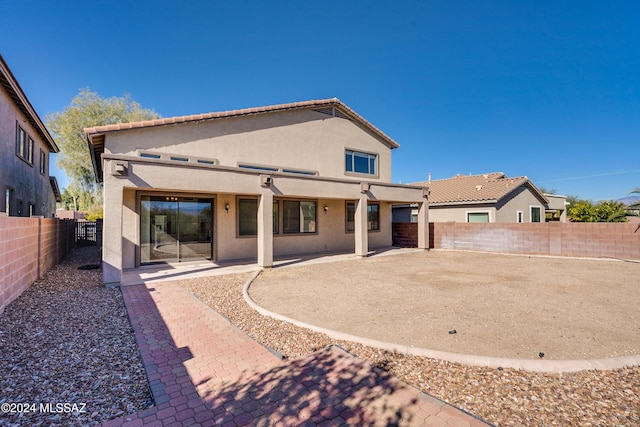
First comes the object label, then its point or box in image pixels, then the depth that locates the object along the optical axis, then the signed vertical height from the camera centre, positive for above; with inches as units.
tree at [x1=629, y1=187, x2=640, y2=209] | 588.7 +30.8
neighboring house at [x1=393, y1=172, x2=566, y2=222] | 766.5 +47.8
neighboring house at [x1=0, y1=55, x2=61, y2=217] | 453.4 +133.9
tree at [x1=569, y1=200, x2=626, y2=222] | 663.8 +12.7
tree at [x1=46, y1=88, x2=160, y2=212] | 1047.2 +362.0
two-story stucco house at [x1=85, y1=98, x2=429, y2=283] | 356.8 +50.0
